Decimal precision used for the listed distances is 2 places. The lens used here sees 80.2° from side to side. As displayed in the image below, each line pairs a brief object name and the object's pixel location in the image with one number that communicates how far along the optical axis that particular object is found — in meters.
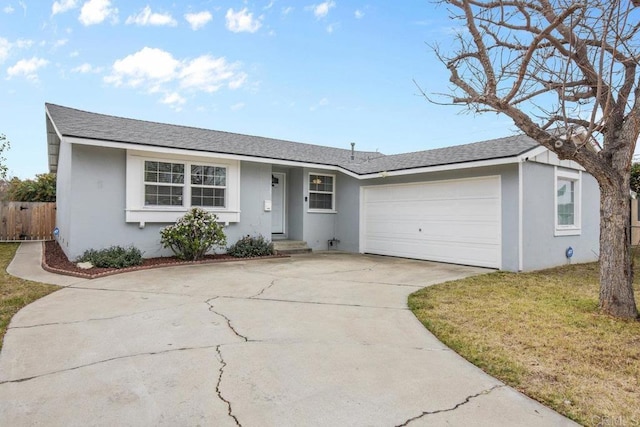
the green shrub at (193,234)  9.73
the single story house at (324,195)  9.37
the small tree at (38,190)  19.72
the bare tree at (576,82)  5.24
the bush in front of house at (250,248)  11.15
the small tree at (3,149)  18.38
